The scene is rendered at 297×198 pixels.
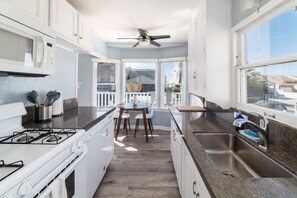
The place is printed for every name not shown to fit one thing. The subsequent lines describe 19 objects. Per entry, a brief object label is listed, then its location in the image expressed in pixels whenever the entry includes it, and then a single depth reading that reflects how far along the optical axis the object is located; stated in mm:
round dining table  4035
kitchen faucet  1238
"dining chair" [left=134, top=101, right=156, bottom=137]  4378
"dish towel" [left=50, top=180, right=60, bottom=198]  950
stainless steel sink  1148
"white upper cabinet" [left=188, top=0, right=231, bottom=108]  2160
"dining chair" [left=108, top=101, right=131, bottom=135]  4421
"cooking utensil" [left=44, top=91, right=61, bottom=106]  1991
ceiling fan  3348
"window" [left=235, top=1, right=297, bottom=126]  1320
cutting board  2711
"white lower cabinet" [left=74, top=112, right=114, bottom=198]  1568
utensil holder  1817
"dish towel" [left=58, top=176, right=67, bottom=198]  1040
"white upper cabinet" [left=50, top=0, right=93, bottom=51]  1809
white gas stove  762
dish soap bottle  1661
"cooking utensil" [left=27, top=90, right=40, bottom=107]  1815
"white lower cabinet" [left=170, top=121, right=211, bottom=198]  971
